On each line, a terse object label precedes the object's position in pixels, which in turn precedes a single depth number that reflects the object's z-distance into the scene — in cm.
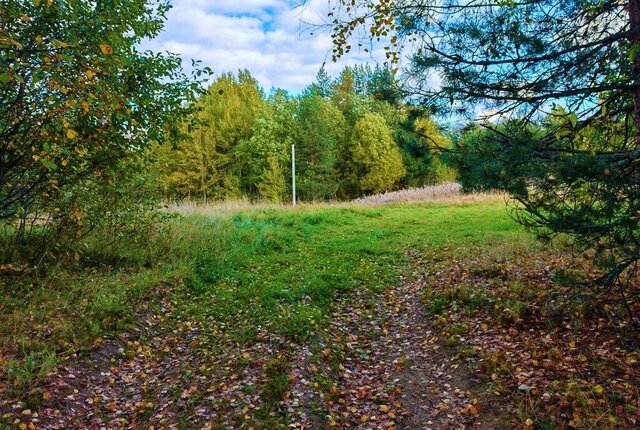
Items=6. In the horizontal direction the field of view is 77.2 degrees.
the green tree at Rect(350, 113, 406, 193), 3262
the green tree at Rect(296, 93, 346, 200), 3247
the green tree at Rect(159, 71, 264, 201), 3036
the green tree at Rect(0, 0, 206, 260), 349
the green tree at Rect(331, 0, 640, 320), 335
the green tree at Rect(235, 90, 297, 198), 3112
